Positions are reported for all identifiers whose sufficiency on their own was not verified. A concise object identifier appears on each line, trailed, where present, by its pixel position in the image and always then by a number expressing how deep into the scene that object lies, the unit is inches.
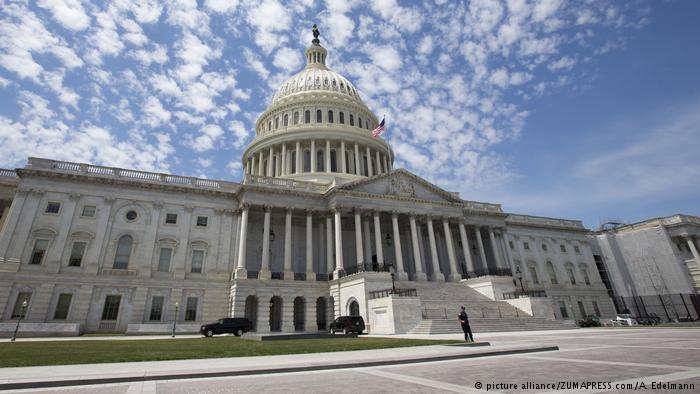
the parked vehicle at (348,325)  1070.4
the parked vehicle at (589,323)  1464.1
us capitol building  1230.3
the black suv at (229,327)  1100.5
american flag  1857.8
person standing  672.0
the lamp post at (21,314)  1052.7
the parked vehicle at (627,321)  1476.4
